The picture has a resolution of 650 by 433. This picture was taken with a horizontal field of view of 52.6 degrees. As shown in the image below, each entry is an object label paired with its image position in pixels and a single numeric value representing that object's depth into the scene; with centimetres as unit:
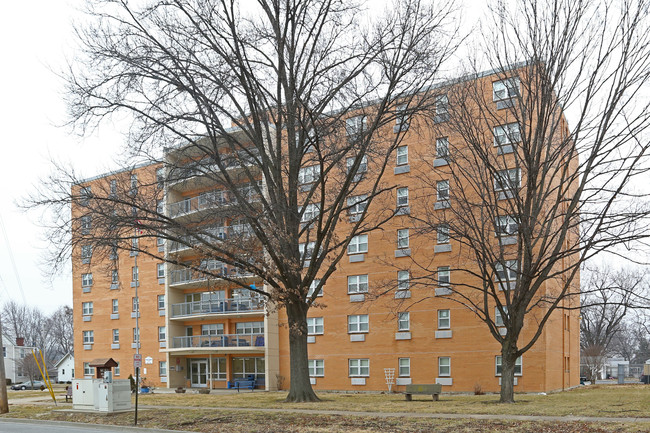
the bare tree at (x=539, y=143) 2211
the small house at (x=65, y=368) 9394
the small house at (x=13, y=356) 10538
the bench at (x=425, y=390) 2959
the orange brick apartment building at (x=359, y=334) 3984
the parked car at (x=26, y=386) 7861
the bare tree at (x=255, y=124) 2444
